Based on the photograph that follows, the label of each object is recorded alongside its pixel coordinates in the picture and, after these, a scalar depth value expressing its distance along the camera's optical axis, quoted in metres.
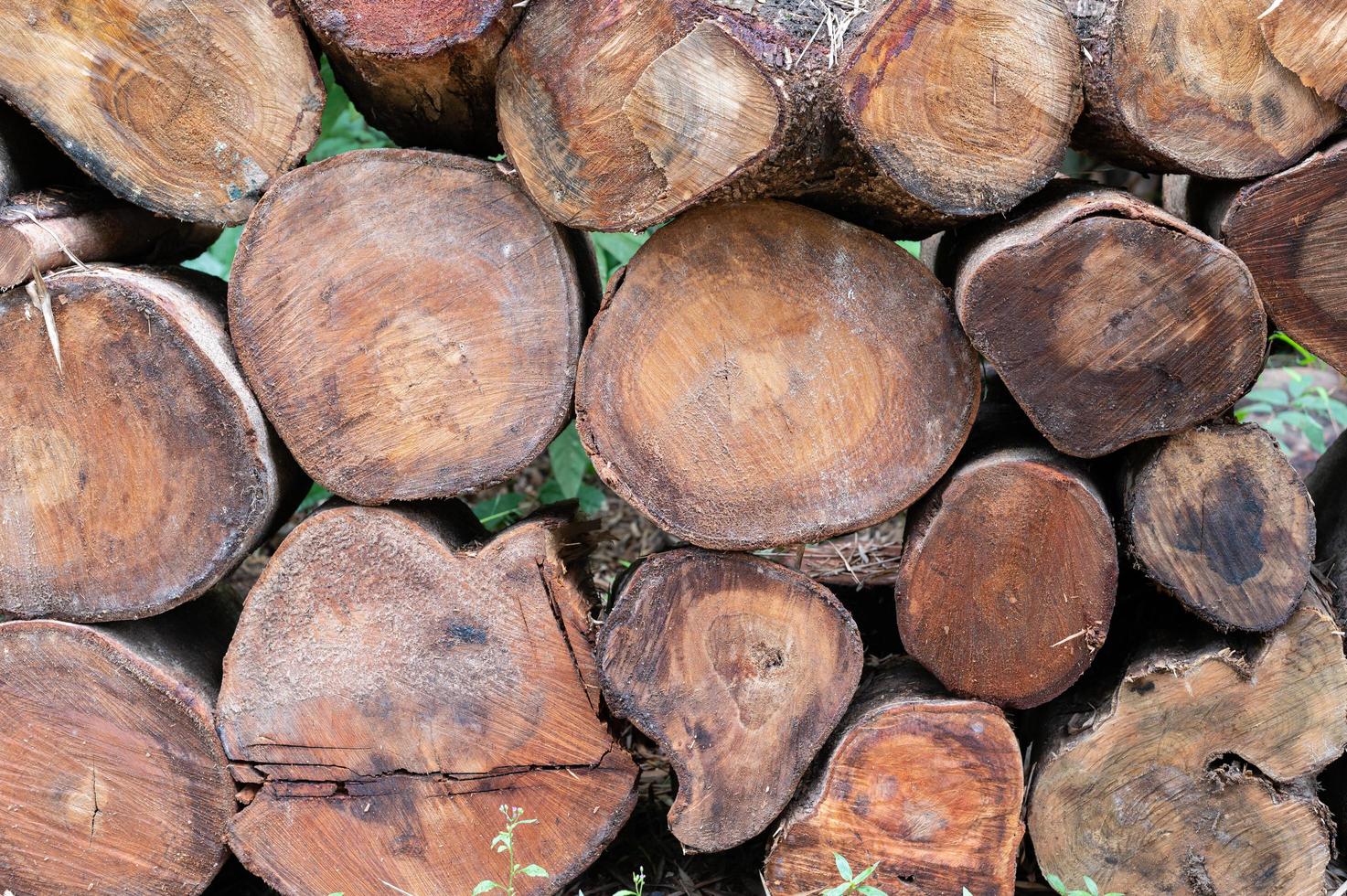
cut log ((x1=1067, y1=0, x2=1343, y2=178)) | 1.76
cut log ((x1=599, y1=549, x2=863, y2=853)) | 2.06
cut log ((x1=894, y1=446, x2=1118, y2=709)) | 1.96
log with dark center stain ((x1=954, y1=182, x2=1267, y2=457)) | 1.79
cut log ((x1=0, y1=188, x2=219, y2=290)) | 1.95
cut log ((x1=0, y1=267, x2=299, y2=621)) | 1.97
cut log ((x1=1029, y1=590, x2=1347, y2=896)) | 2.09
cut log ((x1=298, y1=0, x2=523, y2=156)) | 1.78
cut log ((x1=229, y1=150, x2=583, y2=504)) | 1.97
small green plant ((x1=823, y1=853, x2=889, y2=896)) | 1.90
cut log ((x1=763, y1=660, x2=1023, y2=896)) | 2.10
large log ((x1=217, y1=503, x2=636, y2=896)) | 2.11
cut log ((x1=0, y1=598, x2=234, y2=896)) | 2.13
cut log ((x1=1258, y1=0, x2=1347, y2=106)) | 1.79
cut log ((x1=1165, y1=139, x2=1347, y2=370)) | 1.89
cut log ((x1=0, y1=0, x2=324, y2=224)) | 1.91
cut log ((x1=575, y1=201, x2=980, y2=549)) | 1.93
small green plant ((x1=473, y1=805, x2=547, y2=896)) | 2.01
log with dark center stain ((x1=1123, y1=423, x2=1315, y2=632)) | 1.96
